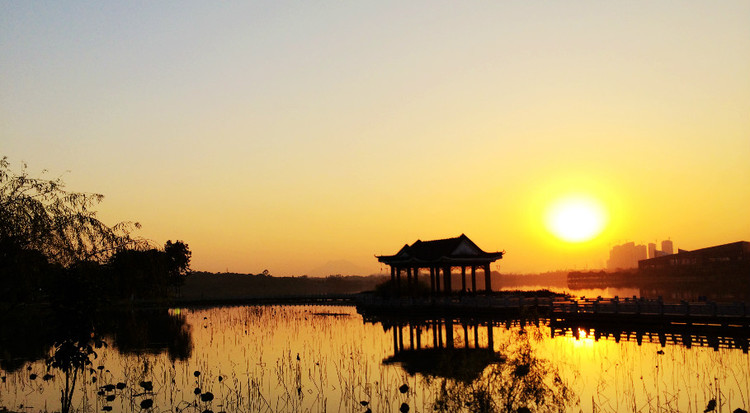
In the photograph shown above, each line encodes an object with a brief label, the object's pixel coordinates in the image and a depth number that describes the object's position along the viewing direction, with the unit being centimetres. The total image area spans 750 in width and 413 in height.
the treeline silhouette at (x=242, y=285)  18350
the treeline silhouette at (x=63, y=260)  1620
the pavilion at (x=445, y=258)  6394
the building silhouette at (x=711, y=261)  14312
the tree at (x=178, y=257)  10462
